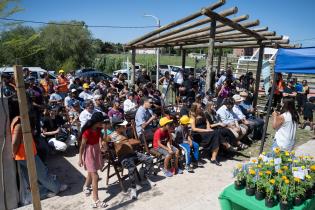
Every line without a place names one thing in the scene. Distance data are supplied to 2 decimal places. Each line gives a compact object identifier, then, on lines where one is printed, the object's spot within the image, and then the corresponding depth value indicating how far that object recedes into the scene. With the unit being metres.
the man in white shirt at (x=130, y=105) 8.34
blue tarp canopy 5.23
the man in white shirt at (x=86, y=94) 9.54
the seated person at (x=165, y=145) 5.72
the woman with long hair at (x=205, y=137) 6.49
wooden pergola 7.81
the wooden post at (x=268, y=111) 6.22
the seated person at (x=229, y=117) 7.47
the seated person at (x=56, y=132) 6.43
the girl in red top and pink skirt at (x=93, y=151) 4.36
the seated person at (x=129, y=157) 5.03
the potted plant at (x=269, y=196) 3.41
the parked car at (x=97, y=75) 19.77
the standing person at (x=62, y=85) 10.86
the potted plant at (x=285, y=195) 3.33
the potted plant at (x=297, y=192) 3.39
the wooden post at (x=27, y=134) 3.12
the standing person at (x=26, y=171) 4.10
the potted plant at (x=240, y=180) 3.78
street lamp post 17.07
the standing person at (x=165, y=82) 12.60
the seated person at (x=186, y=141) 6.00
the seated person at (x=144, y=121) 6.50
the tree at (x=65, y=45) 31.80
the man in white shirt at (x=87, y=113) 6.57
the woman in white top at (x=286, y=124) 5.03
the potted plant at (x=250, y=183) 3.62
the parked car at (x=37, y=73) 15.59
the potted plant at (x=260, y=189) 3.51
